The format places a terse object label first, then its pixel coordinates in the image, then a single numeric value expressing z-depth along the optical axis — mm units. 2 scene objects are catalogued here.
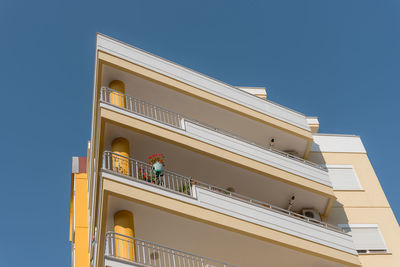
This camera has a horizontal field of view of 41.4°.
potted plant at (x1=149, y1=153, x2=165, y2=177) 16188
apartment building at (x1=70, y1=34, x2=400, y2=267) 15234
